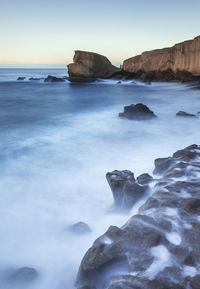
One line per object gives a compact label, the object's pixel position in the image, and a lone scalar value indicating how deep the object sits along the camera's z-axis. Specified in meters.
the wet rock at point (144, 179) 3.99
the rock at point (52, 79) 34.38
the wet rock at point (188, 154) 4.41
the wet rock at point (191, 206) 2.82
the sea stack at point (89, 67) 33.34
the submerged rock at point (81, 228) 3.35
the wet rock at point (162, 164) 4.50
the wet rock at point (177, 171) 3.72
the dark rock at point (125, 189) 3.66
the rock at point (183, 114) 10.08
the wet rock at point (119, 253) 2.31
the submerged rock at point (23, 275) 2.66
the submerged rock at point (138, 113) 9.99
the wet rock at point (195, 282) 2.00
